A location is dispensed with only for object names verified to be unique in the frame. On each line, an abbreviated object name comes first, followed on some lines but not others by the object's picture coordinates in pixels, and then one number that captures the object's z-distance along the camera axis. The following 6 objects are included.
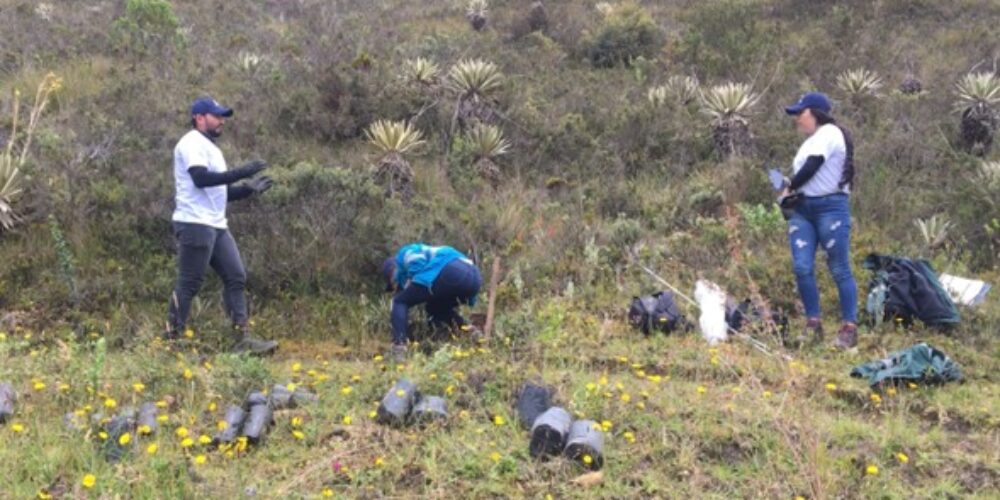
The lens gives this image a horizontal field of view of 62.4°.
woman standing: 5.75
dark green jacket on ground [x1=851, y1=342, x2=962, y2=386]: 5.03
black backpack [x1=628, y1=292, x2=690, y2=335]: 6.29
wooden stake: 6.07
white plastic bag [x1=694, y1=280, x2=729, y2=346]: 6.09
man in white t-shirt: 5.52
